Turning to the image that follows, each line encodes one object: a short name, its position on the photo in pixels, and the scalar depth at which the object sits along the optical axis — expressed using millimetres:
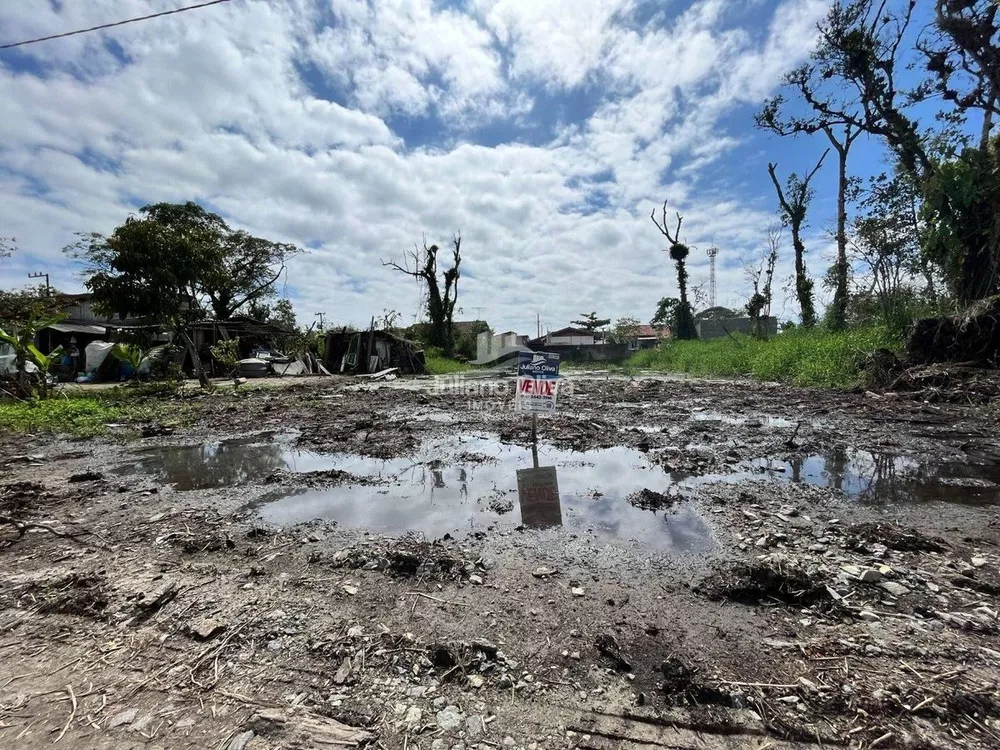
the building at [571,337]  47106
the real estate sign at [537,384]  5715
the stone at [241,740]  1486
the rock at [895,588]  2331
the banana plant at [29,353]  9883
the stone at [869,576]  2453
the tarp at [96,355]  16812
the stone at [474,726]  1549
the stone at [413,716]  1595
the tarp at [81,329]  20375
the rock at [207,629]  2078
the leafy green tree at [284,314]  33125
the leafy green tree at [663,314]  45531
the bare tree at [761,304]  25672
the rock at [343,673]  1800
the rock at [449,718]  1579
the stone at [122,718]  1594
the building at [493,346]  34750
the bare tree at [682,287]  31766
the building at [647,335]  42938
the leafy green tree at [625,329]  49788
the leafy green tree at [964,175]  10758
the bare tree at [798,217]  22422
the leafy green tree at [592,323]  58031
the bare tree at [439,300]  33812
